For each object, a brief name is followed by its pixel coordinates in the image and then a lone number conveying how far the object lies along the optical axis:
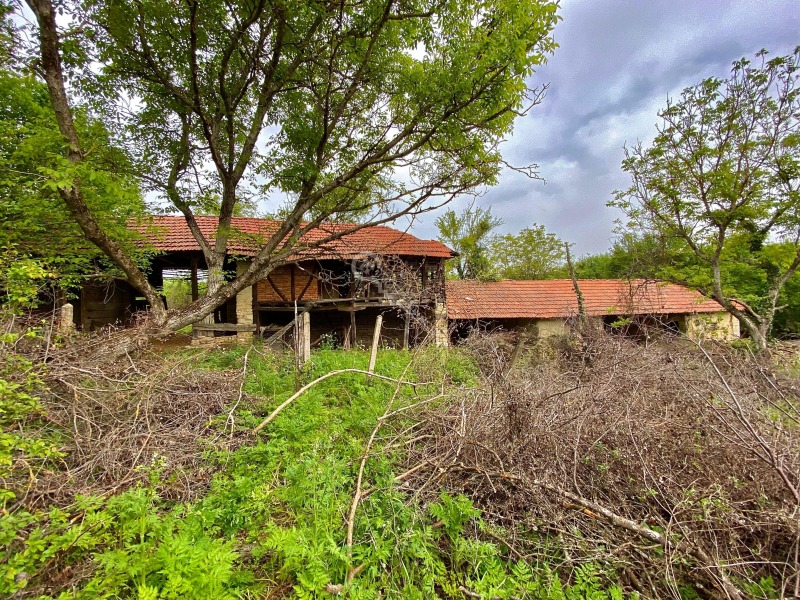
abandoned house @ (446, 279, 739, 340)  13.47
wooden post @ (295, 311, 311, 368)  5.37
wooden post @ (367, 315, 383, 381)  4.85
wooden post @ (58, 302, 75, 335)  3.78
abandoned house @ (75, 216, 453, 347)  9.61
